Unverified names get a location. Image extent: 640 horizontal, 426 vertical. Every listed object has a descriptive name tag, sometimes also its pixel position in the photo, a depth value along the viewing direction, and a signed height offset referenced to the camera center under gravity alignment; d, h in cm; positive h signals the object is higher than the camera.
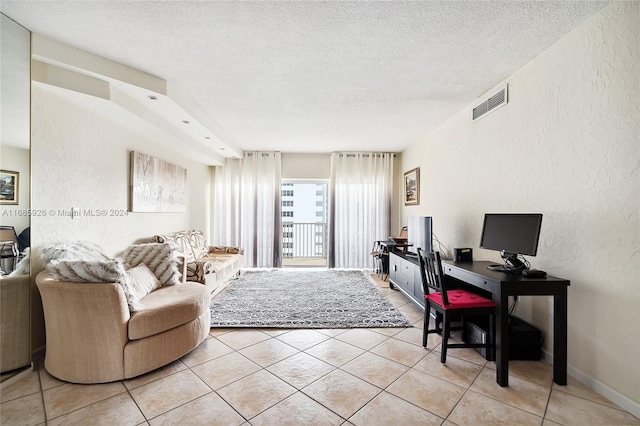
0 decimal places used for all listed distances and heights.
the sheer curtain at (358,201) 587 +25
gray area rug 306 -119
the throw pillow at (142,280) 257 -68
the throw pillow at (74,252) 224 -36
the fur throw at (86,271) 196 -43
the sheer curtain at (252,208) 583 +7
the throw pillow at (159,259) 298 -53
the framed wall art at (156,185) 350 +37
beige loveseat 357 -75
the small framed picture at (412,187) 494 +48
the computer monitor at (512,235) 210 -18
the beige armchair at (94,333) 194 -87
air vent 273 +115
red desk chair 217 -73
